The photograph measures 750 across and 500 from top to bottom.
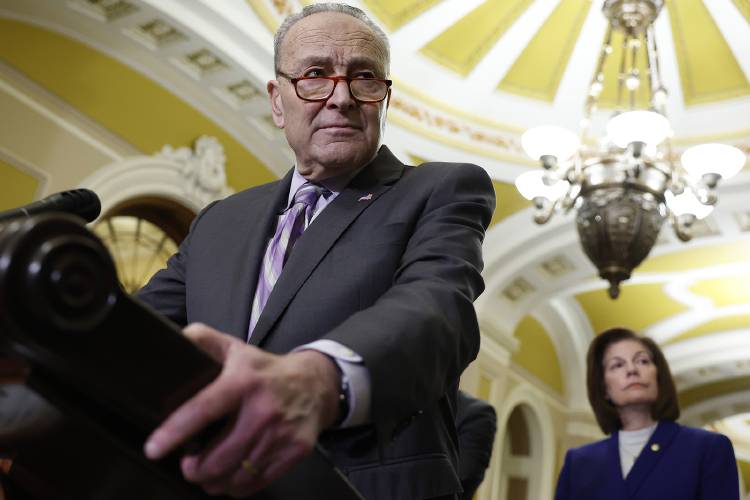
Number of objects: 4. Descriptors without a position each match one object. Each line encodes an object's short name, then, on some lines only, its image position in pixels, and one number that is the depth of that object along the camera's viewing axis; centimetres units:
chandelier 525
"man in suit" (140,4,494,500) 73
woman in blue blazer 303
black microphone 115
